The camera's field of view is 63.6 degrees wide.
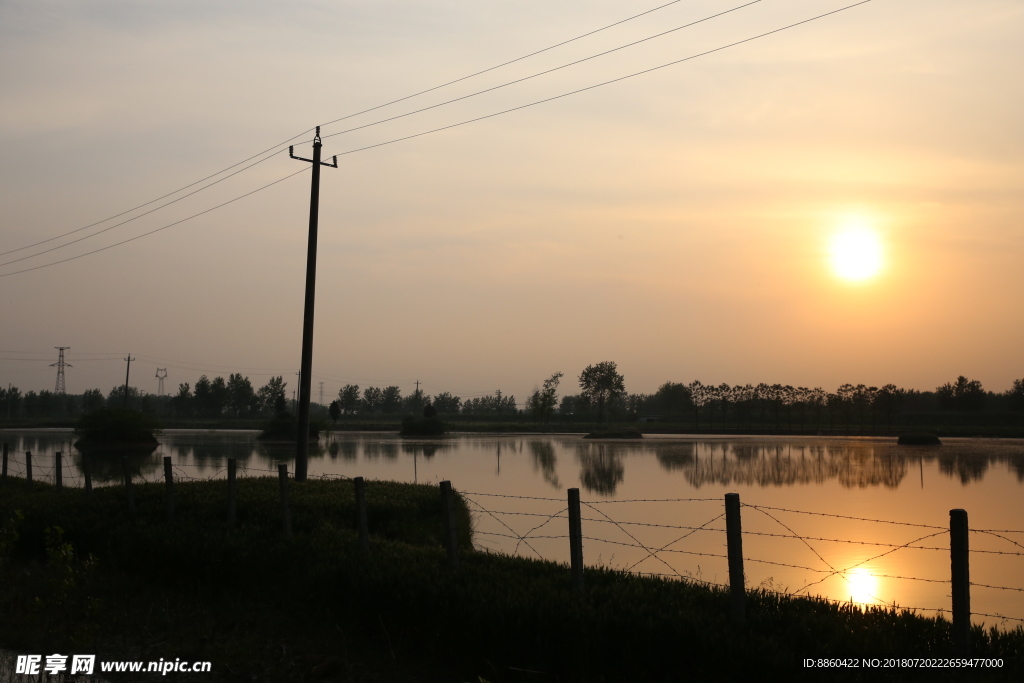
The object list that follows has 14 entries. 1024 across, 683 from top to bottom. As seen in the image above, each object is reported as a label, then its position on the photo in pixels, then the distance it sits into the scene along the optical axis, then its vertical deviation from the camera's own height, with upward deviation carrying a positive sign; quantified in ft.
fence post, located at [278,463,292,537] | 47.96 -5.82
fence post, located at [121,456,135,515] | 58.18 -6.64
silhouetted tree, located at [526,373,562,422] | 395.59 +2.22
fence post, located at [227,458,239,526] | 51.40 -5.64
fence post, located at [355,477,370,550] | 43.62 -5.84
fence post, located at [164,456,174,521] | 55.67 -5.95
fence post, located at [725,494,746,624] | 29.81 -5.49
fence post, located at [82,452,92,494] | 68.74 -6.35
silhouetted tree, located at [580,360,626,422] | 445.37 +13.75
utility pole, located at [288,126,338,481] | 78.18 +6.65
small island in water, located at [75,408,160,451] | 208.64 -7.55
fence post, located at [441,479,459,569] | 39.37 -5.74
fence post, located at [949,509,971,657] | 26.03 -5.38
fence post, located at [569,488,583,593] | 34.21 -5.77
